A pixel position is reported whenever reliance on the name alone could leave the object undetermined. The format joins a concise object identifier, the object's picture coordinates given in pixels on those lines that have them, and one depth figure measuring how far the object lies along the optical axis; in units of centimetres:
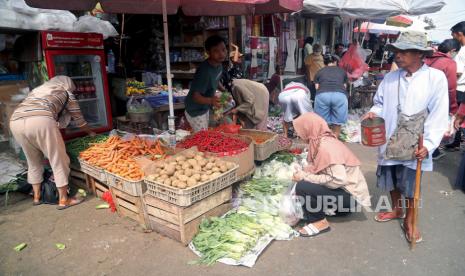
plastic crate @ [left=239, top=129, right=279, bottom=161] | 468
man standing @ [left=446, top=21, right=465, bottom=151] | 516
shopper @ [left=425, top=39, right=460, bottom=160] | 533
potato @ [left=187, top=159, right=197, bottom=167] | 365
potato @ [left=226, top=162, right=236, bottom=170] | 376
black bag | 442
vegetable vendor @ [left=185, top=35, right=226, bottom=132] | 454
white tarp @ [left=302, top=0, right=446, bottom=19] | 754
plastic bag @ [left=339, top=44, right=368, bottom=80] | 942
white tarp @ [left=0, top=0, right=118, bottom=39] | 465
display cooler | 492
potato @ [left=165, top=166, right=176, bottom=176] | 350
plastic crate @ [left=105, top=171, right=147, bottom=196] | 358
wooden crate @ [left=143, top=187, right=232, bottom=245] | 330
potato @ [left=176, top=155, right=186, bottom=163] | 372
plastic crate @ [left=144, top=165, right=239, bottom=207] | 316
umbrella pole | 410
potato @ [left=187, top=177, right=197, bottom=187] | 331
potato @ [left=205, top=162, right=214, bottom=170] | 365
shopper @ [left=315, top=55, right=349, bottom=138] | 650
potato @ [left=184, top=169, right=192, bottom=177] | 347
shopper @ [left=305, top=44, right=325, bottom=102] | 943
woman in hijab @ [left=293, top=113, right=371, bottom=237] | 332
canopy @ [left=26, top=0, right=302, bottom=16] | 434
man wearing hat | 309
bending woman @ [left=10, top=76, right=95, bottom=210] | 399
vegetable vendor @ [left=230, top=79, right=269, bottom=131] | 549
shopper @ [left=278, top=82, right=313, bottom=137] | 664
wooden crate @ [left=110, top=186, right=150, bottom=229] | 370
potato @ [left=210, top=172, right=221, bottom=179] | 348
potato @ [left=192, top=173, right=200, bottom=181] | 338
